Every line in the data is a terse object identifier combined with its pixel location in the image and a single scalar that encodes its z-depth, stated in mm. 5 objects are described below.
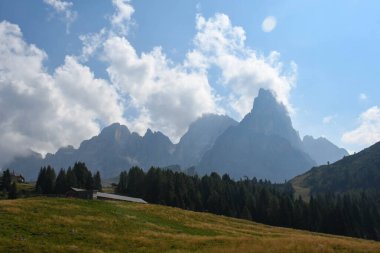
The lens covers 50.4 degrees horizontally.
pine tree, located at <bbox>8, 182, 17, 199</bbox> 125838
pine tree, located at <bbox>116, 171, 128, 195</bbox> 152375
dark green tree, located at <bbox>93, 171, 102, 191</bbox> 156425
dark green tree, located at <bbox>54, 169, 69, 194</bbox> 138125
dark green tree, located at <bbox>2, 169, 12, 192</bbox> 139438
